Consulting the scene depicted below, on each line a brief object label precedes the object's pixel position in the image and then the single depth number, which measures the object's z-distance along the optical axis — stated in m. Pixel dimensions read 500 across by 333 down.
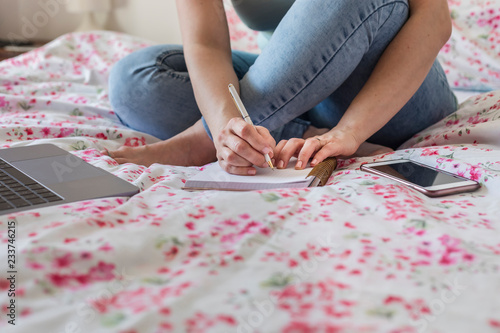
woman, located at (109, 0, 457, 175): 0.87
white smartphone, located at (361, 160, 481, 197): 0.71
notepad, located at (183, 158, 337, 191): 0.72
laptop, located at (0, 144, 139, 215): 0.61
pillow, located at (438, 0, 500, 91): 1.42
